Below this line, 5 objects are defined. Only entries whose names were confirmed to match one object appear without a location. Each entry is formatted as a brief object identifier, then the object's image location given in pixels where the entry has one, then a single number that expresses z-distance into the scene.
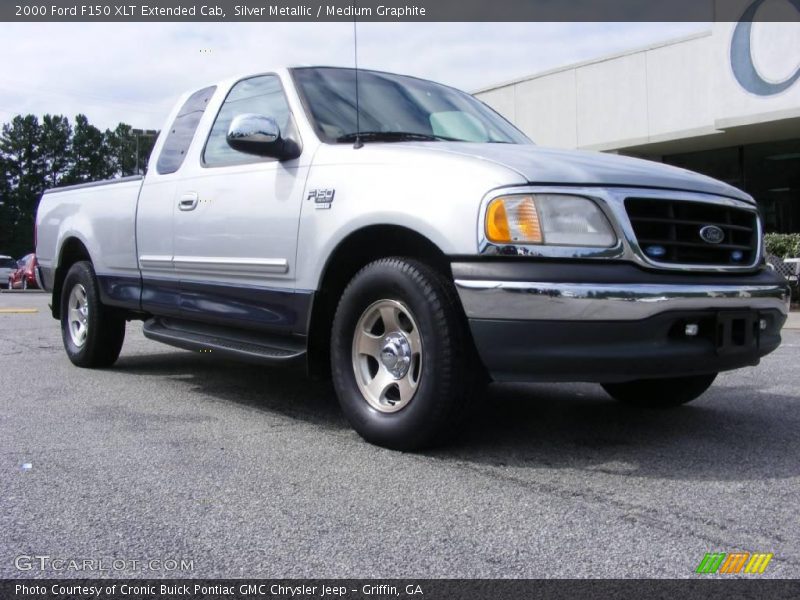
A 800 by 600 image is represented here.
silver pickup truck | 3.42
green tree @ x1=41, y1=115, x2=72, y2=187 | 84.56
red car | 28.52
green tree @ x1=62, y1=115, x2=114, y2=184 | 84.75
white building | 16.48
